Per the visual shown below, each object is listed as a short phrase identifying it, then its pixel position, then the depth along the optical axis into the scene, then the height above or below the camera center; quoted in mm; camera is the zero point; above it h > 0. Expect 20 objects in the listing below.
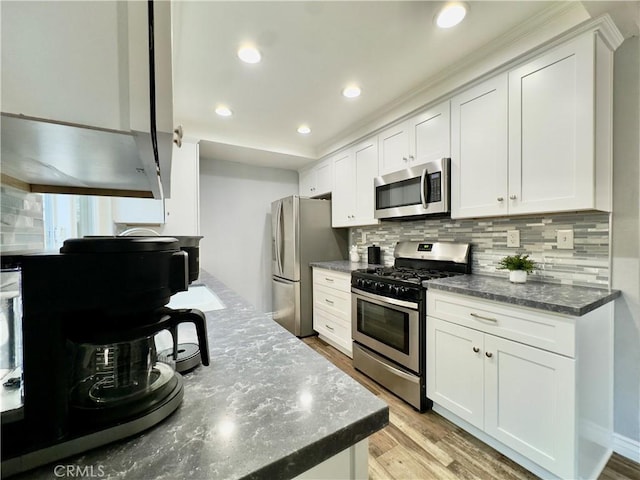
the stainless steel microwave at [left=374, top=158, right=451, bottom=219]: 2076 +388
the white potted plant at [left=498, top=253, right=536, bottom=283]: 1712 -206
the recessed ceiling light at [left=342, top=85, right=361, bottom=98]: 2193 +1214
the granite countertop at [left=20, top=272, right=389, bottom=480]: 400 -342
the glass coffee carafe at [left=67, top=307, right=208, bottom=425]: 460 -260
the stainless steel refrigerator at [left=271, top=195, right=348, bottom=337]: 3357 -150
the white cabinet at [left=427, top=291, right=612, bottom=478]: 1237 -761
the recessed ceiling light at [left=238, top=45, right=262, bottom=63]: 1727 +1210
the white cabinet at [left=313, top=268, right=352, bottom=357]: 2742 -779
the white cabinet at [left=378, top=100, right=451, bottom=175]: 2113 +831
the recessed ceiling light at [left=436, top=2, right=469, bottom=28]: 1406 +1200
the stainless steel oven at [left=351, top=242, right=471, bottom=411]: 1894 -606
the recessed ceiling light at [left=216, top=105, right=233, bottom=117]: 2482 +1204
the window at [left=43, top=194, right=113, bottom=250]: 1151 +129
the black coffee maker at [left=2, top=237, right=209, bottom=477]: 407 -173
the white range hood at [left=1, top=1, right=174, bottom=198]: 309 +210
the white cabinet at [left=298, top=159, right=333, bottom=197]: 3531 +819
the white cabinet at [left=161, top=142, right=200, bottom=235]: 2777 +449
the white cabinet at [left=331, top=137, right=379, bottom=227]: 2842 +594
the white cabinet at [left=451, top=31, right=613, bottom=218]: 1412 +596
